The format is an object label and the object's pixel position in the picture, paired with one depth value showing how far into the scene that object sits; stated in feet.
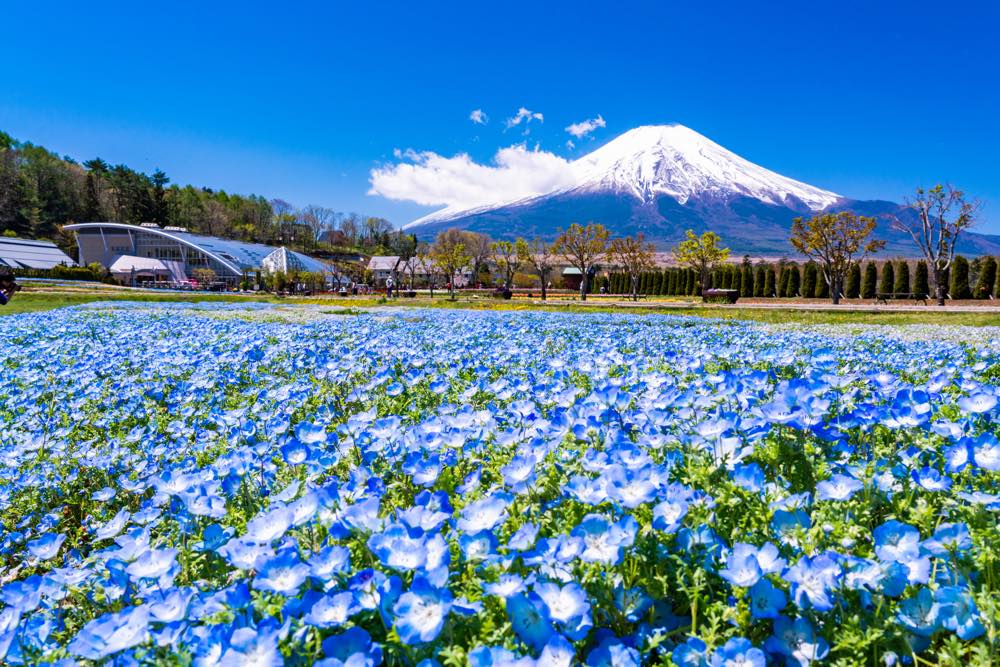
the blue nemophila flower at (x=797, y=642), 3.71
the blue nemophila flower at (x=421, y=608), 3.50
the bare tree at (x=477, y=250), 324.60
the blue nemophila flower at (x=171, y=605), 3.92
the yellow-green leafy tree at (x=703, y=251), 153.28
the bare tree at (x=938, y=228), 117.19
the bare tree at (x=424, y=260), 241.14
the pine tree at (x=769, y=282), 177.68
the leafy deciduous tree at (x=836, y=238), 128.88
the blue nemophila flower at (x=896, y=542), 4.07
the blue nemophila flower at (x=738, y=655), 3.53
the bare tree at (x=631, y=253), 168.25
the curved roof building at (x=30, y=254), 253.24
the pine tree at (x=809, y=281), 167.12
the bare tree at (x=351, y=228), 500.33
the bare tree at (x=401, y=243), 398.83
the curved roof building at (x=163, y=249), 299.17
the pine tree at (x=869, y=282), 150.30
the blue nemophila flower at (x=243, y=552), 4.43
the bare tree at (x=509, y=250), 181.37
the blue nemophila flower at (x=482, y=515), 4.79
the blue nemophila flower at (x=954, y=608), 3.69
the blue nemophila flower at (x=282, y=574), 3.93
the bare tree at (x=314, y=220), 467.11
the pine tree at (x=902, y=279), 147.13
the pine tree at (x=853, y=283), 156.04
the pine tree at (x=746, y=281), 184.03
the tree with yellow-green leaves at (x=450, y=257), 175.83
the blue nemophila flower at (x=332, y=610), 3.60
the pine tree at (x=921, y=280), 140.67
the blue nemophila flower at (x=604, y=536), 4.14
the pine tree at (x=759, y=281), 180.04
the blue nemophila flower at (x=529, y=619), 3.69
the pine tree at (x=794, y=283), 171.42
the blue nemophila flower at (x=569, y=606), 3.66
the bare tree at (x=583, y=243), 163.43
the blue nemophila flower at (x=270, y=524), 4.65
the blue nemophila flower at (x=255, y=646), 3.41
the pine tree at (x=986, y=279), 127.24
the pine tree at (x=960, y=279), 130.62
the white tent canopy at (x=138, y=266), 270.26
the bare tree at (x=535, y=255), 168.66
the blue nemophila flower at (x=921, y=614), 3.74
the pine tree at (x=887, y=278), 152.25
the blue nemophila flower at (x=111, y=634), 3.67
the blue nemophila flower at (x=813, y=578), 3.87
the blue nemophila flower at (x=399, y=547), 4.05
